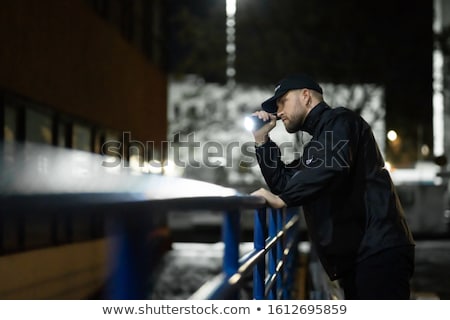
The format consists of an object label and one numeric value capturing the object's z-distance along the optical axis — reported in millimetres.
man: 7566
